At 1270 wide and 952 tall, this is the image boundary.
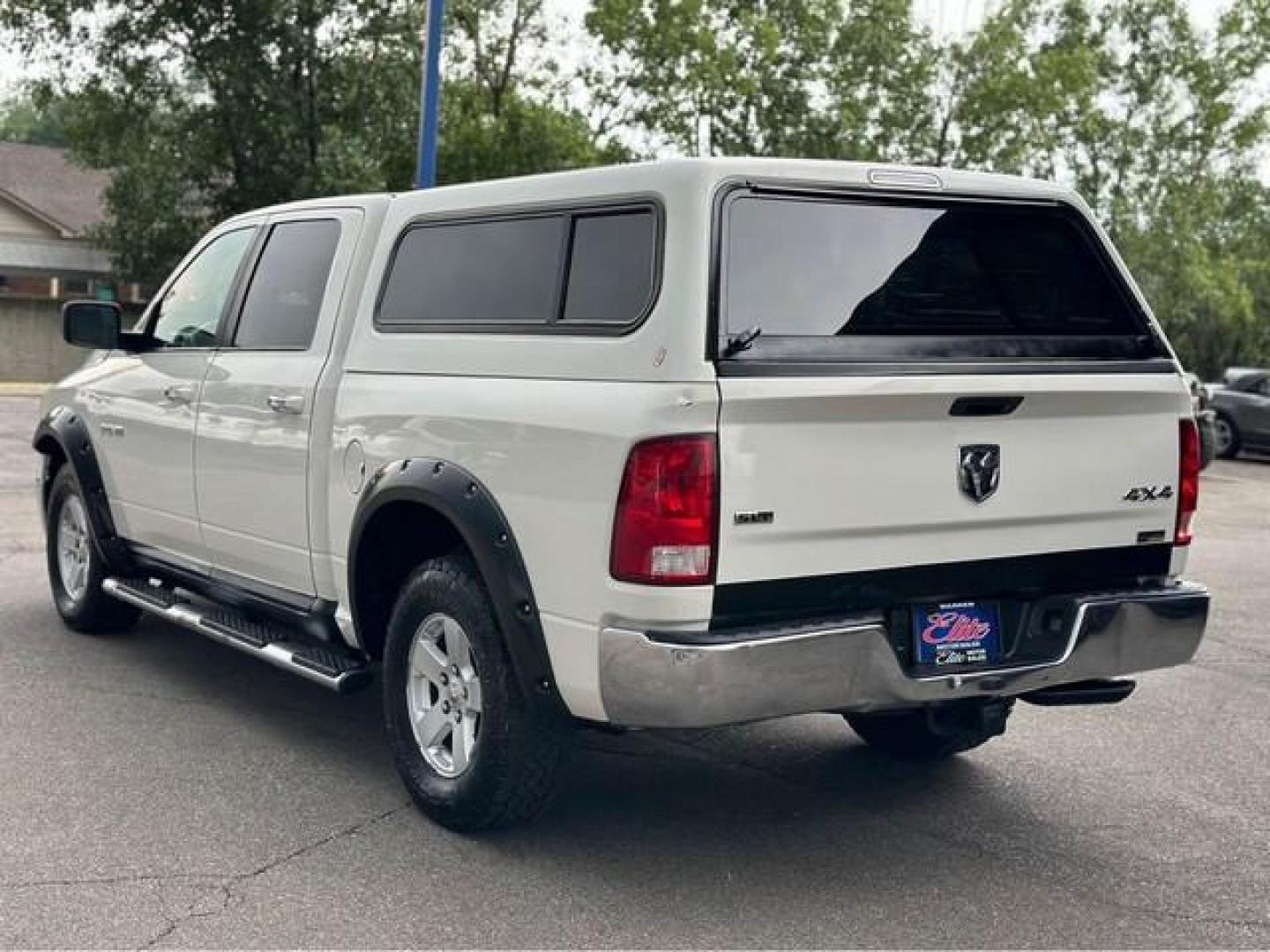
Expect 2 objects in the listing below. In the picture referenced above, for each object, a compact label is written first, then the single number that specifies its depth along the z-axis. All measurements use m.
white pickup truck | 4.07
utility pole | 13.20
